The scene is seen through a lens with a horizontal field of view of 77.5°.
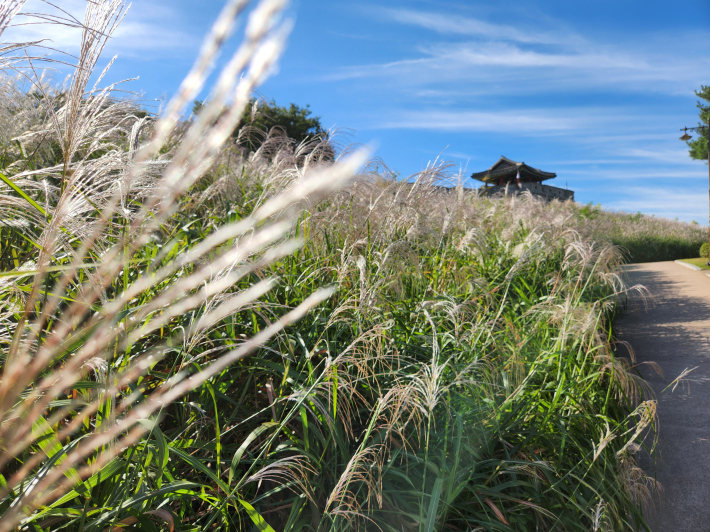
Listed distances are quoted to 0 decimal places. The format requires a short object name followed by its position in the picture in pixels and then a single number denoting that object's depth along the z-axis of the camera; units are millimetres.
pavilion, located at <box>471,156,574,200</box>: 26812
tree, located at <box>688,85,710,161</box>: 26719
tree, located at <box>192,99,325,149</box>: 22172
